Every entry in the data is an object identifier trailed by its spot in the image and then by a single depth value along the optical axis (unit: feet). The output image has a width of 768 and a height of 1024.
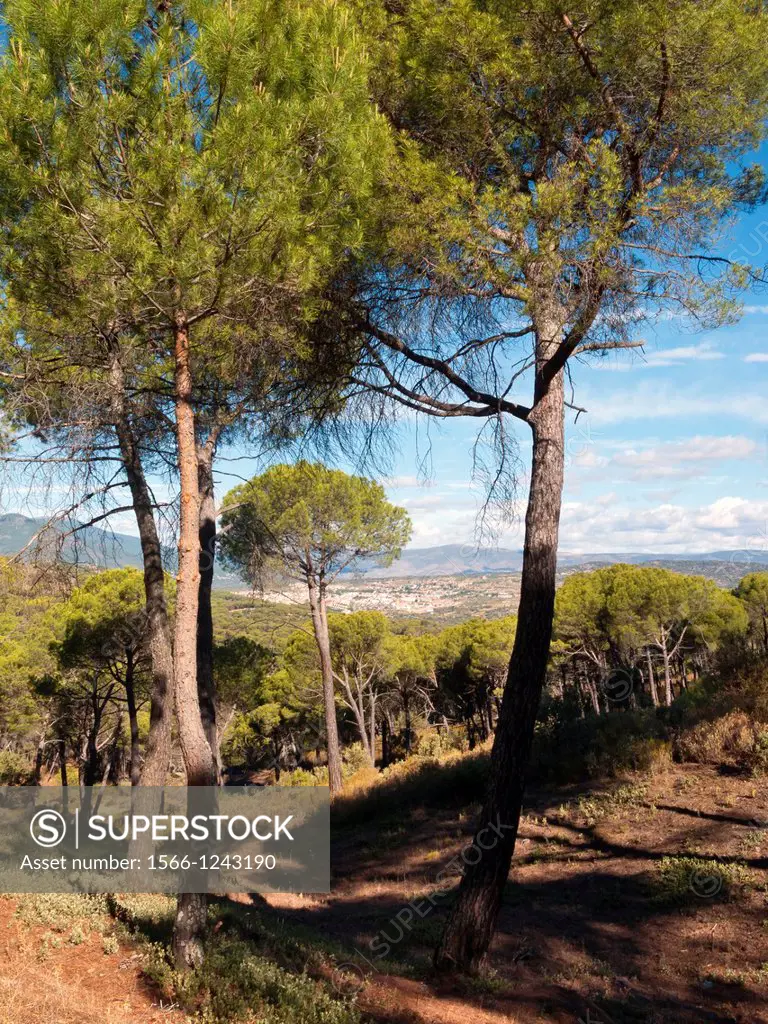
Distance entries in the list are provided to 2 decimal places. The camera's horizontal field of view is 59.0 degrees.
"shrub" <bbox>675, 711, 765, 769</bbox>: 26.61
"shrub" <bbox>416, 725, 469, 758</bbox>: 77.62
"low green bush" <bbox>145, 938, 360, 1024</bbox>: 12.37
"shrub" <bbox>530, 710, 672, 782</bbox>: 29.50
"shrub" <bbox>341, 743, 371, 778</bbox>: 65.36
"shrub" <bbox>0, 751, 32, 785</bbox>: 66.95
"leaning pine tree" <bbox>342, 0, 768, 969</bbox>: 14.53
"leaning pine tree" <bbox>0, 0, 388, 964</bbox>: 13.84
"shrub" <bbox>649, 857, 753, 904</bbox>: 18.89
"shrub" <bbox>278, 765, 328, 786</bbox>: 63.31
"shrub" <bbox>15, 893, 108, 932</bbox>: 16.72
